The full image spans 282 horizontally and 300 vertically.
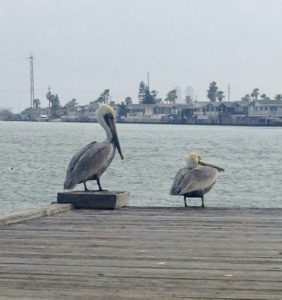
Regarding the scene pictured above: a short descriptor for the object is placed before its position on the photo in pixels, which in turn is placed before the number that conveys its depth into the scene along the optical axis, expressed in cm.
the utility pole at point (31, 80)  18412
